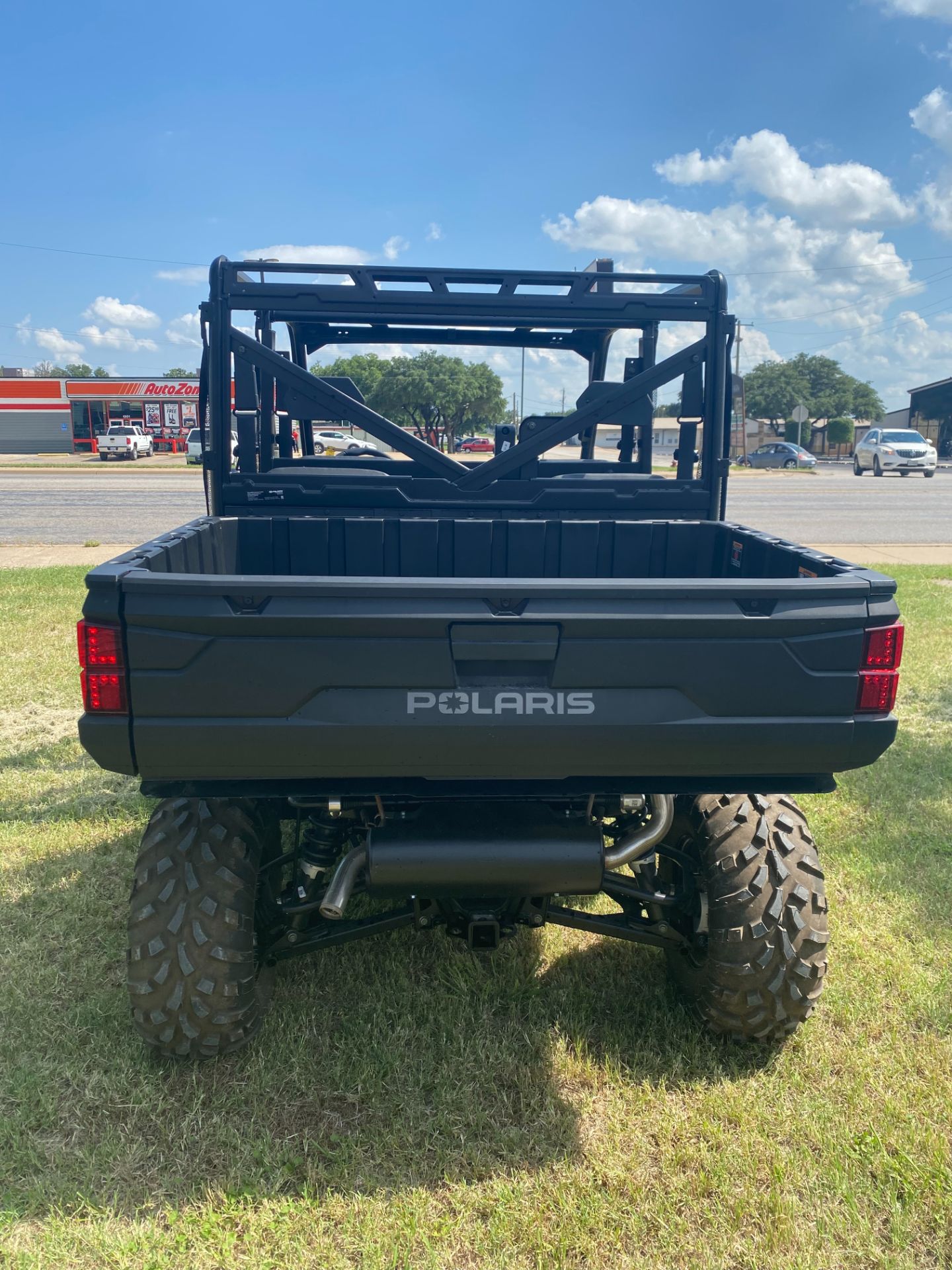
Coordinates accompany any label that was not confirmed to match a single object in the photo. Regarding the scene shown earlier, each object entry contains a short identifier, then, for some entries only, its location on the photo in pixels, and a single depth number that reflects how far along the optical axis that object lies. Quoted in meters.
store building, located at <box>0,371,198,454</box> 50.81
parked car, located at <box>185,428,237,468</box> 36.25
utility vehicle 2.29
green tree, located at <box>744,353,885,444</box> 71.81
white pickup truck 43.09
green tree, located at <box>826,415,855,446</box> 62.84
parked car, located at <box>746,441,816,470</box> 42.19
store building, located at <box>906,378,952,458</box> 58.38
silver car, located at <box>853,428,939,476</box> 32.69
